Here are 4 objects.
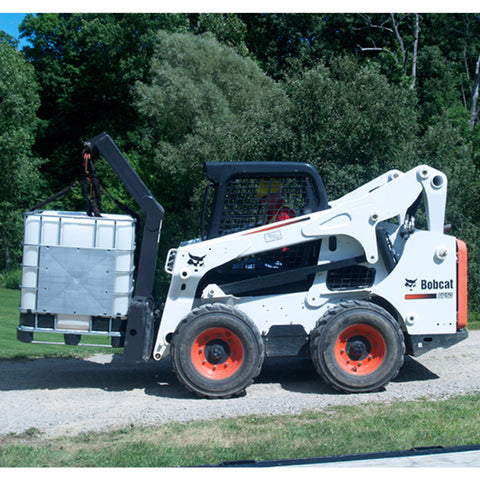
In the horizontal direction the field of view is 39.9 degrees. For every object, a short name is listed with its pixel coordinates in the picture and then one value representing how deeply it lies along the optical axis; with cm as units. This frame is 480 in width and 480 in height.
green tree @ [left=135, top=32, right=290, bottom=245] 2486
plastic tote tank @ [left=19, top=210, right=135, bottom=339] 760
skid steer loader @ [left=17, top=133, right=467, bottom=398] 762
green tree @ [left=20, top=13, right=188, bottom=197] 3628
